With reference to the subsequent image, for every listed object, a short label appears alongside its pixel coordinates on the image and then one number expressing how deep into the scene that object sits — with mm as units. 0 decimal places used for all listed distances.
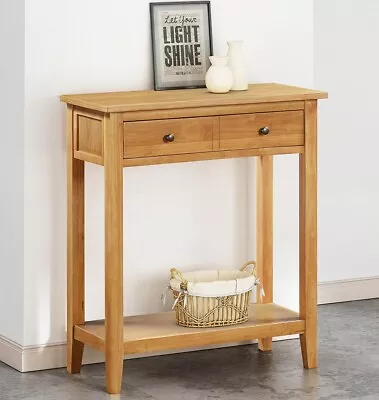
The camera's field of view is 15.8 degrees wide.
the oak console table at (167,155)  4857
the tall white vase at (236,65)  5300
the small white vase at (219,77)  5183
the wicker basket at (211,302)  5183
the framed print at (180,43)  5374
